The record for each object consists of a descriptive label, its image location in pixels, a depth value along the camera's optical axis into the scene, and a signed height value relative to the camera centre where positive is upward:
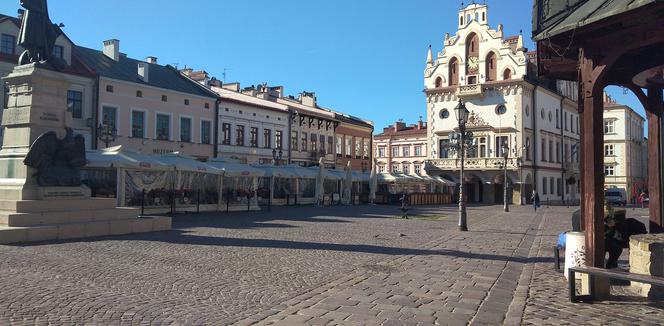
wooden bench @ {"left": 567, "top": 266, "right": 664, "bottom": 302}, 6.21 -1.05
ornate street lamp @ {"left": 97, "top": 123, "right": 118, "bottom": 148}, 33.68 +3.19
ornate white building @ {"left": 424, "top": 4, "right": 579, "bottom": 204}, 57.25 +8.49
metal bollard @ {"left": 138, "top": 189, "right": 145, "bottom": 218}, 22.78 -0.79
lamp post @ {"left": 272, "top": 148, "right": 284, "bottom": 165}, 46.72 +2.62
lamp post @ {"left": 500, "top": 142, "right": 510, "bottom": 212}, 38.01 -0.87
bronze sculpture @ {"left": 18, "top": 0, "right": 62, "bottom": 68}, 14.78 +4.00
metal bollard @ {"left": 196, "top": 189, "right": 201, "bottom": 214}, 27.03 -0.87
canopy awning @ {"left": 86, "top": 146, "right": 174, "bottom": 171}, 21.97 +0.97
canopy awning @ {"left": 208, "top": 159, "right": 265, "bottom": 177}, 28.18 +0.84
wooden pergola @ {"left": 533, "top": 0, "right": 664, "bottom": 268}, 6.66 +2.04
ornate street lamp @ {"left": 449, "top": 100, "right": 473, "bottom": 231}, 19.17 +1.26
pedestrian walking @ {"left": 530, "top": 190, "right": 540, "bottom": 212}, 40.72 -0.97
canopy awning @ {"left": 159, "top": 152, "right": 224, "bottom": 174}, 25.44 +0.97
